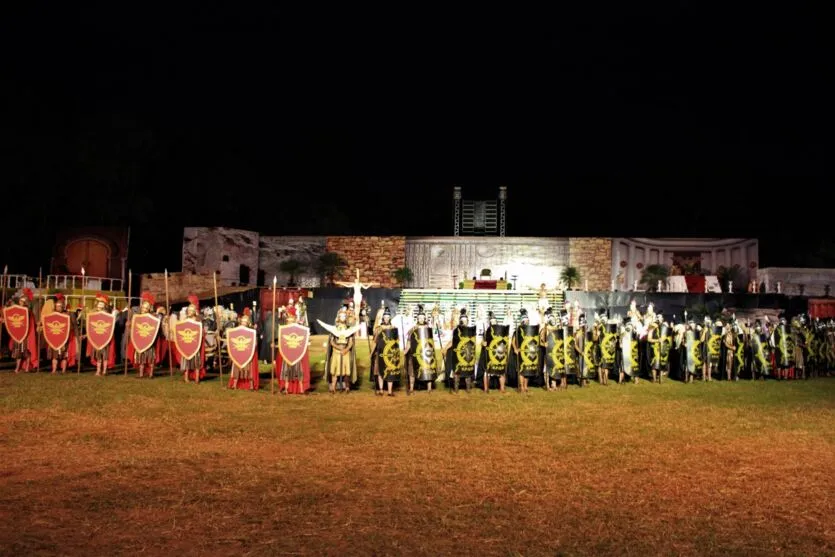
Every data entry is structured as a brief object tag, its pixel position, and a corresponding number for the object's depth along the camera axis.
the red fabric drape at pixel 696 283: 25.94
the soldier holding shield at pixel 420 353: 11.22
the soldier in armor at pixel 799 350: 14.39
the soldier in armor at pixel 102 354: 12.34
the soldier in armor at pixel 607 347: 12.93
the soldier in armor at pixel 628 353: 13.20
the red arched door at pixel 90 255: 27.23
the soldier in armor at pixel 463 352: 11.34
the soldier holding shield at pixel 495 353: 11.48
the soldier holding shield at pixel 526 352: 11.64
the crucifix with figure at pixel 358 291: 21.54
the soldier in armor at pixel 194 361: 11.88
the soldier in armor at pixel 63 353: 12.49
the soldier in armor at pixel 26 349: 12.62
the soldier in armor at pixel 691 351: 13.58
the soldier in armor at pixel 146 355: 12.26
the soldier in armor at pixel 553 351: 11.86
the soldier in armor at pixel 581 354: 12.52
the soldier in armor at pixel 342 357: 11.02
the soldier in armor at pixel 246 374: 11.31
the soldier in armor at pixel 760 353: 14.06
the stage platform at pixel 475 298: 25.33
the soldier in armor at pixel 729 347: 13.86
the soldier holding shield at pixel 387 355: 10.92
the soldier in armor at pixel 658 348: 13.38
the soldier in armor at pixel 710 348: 13.77
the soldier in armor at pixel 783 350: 14.22
